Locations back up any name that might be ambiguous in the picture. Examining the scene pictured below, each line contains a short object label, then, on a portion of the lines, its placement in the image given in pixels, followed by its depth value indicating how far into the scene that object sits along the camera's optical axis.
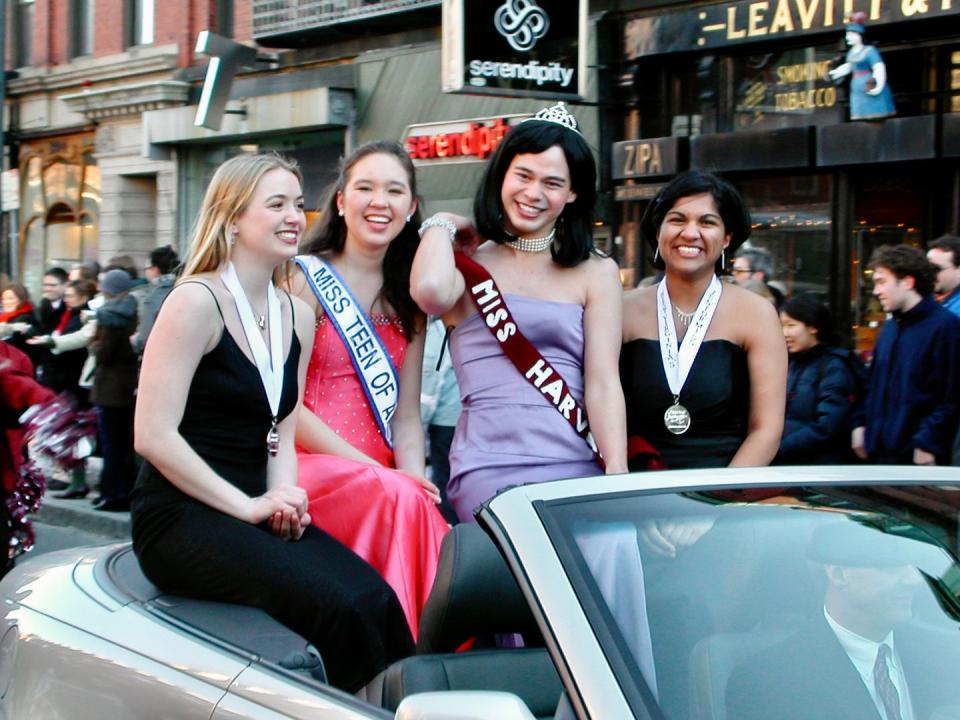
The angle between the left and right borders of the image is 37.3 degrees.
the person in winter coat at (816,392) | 7.64
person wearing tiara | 4.17
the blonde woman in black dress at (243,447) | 3.35
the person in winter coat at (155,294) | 8.97
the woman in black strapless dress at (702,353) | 4.33
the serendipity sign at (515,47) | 13.27
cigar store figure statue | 12.02
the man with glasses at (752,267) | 9.48
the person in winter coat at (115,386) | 10.71
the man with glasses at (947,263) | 8.13
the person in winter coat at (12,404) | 5.84
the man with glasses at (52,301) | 13.82
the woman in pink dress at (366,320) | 4.45
